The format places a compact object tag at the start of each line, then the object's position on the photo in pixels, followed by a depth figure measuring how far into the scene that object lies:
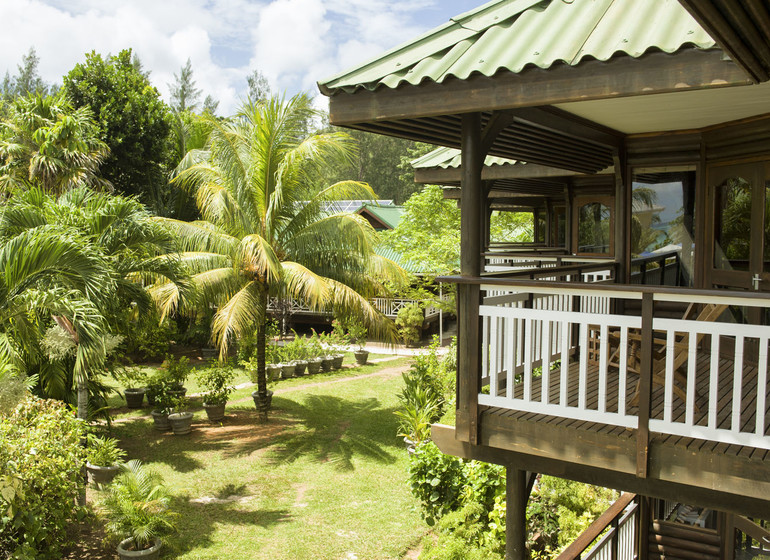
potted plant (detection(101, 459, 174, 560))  8.49
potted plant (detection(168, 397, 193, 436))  14.34
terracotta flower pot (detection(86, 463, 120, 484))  10.95
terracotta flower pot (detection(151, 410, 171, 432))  14.69
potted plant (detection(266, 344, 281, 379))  20.55
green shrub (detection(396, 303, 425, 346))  25.11
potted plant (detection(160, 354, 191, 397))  15.69
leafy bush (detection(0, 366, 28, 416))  7.27
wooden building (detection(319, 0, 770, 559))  3.89
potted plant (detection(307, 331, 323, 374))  21.97
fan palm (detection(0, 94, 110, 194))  15.17
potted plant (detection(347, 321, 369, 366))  22.95
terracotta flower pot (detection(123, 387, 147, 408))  17.00
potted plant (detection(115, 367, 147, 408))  16.98
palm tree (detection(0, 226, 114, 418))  7.41
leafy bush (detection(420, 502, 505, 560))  7.79
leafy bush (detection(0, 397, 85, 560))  7.32
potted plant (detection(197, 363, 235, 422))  15.42
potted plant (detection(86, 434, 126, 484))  10.93
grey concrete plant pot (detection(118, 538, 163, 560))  8.40
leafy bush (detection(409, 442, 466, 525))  9.21
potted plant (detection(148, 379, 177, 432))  14.71
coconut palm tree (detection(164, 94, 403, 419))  14.04
